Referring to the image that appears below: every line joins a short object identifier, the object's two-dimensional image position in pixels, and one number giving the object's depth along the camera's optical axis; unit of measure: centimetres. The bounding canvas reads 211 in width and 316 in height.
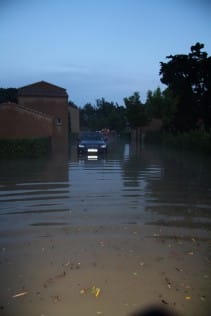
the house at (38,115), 3919
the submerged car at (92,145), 3036
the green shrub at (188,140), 2774
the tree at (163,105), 4800
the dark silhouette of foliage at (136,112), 5612
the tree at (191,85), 4490
